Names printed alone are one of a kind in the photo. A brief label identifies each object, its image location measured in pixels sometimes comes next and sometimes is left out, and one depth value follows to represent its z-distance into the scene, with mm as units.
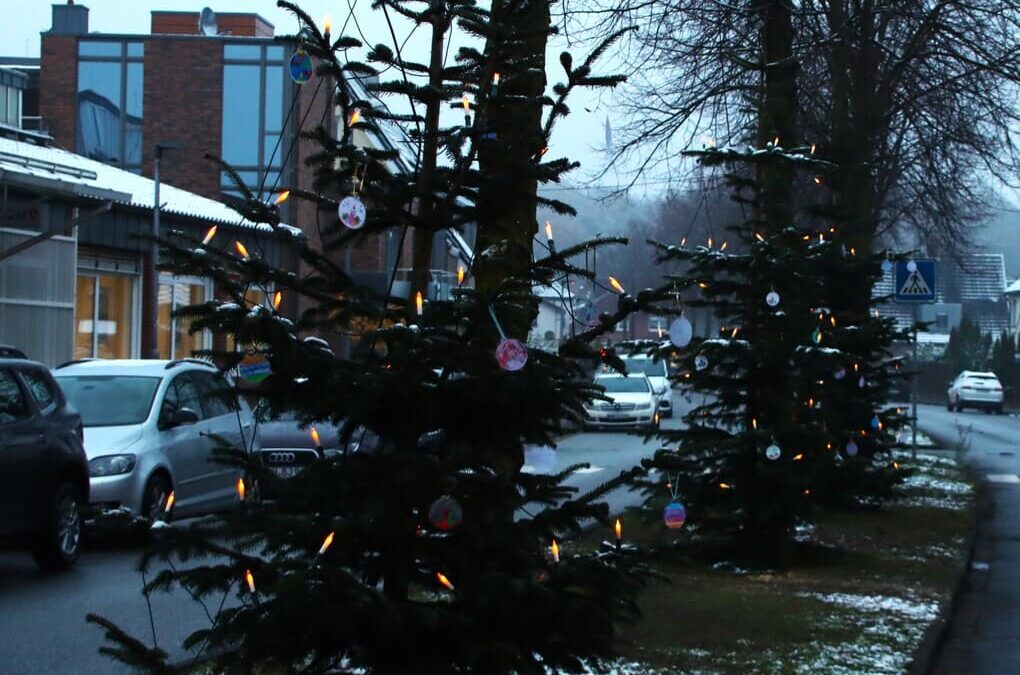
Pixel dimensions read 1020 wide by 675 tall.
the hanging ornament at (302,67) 5477
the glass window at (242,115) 44906
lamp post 33059
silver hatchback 13508
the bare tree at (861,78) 15125
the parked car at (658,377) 39906
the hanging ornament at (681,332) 6578
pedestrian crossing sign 21312
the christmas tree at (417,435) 4922
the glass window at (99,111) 46281
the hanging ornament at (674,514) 7391
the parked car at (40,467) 11102
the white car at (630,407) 35062
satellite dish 46031
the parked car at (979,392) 57469
